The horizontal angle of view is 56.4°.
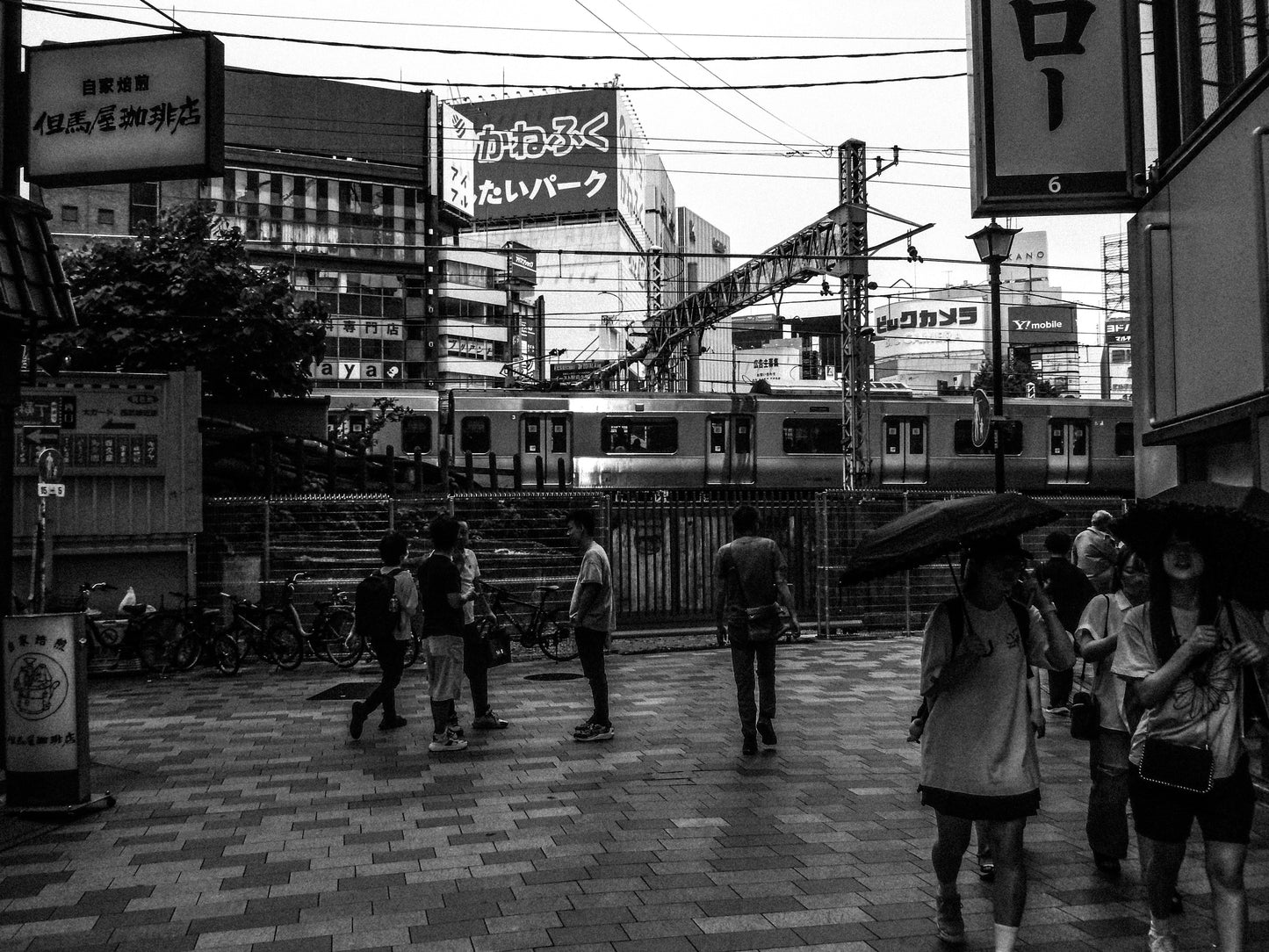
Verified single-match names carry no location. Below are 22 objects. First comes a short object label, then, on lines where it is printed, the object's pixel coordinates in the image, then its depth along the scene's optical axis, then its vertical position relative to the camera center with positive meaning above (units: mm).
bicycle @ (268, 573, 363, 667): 14195 -1707
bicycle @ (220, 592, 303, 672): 14070 -1737
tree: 21875 +3312
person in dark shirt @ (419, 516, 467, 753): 9008 -1139
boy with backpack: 9672 -1068
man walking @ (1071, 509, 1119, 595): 9399 -589
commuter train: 27562 +1121
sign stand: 7391 -1401
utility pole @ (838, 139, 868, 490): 20750 +3087
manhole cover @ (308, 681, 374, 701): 12164 -2126
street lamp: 16969 +3328
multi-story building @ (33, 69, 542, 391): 60656 +14667
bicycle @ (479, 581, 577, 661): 14930 -1764
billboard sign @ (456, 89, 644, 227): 71250 +20494
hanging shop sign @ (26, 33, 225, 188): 8930 +2919
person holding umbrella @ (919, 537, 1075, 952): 4484 -872
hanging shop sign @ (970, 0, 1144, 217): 9297 +2992
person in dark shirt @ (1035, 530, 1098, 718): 9273 -815
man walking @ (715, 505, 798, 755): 8781 -834
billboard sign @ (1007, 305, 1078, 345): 78188 +10728
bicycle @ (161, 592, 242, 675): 13852 -1779
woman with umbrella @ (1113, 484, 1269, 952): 4234 -755
